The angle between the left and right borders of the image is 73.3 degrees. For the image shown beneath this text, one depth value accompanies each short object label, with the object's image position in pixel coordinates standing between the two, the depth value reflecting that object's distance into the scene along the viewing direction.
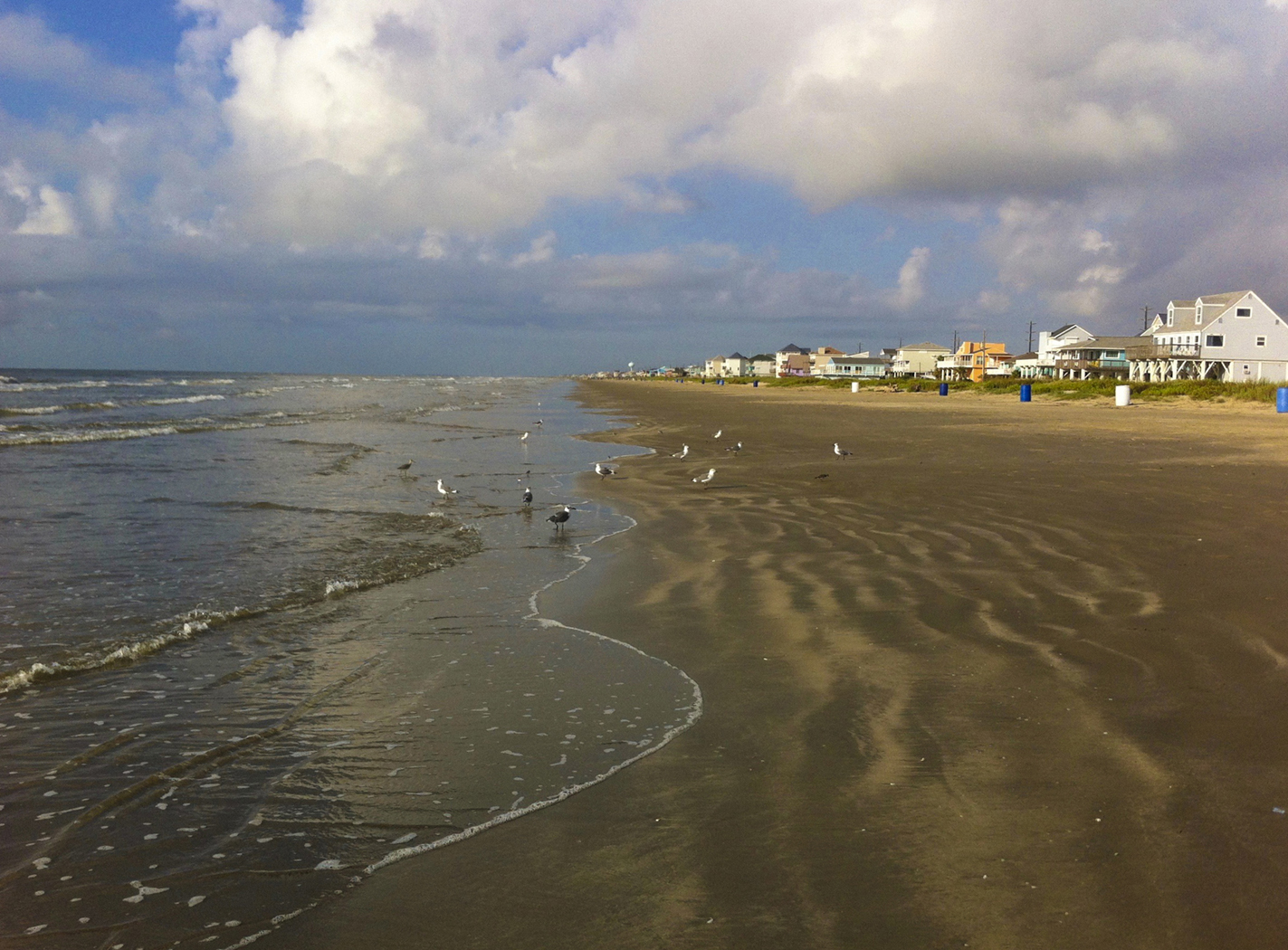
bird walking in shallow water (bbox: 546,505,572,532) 13.17
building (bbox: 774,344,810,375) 191.88
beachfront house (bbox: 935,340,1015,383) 121.56
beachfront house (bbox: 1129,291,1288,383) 70.44
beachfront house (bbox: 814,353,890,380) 163.50
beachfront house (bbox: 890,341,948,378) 158.32
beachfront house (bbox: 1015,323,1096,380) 108.88
